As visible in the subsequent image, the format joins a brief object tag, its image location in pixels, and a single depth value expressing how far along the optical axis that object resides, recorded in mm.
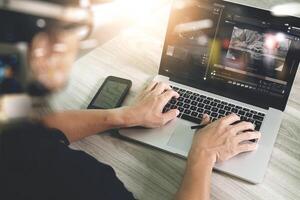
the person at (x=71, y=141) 514
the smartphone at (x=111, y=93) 1170
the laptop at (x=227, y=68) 1107
